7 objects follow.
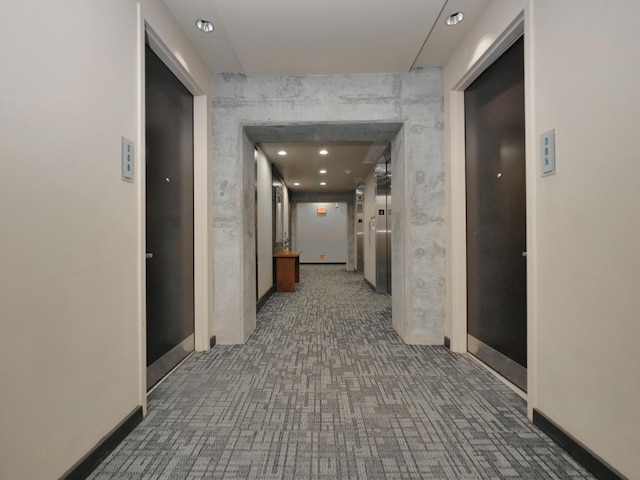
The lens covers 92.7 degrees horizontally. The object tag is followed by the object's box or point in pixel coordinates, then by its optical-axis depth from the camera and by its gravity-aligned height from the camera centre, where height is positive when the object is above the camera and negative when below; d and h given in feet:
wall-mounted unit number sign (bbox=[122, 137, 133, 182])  5.91 +1.56
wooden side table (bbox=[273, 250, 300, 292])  21.42 -2.54
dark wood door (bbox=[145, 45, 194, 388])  7.54 +0.55
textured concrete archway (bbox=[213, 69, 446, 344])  10.41 +3.06
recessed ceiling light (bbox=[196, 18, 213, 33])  8.05 +5.70
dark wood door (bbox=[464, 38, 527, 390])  7.23 +0.54
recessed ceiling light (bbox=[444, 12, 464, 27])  7.93 +5.77
